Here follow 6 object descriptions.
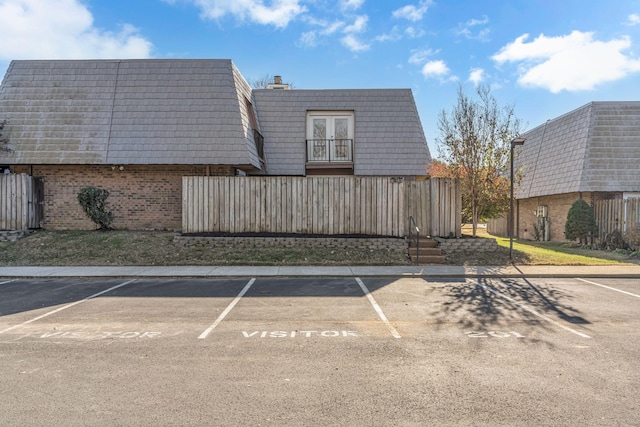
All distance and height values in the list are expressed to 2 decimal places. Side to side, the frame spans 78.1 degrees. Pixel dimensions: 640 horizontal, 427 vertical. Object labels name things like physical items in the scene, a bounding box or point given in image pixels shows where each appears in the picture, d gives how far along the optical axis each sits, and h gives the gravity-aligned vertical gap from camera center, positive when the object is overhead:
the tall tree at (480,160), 15.48 +2.22
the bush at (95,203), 14.59 +0.48
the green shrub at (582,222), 16.69 -0.24
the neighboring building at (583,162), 17.73 +2.62
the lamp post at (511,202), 11.84 +0.44
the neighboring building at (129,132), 15.80 +3.44
